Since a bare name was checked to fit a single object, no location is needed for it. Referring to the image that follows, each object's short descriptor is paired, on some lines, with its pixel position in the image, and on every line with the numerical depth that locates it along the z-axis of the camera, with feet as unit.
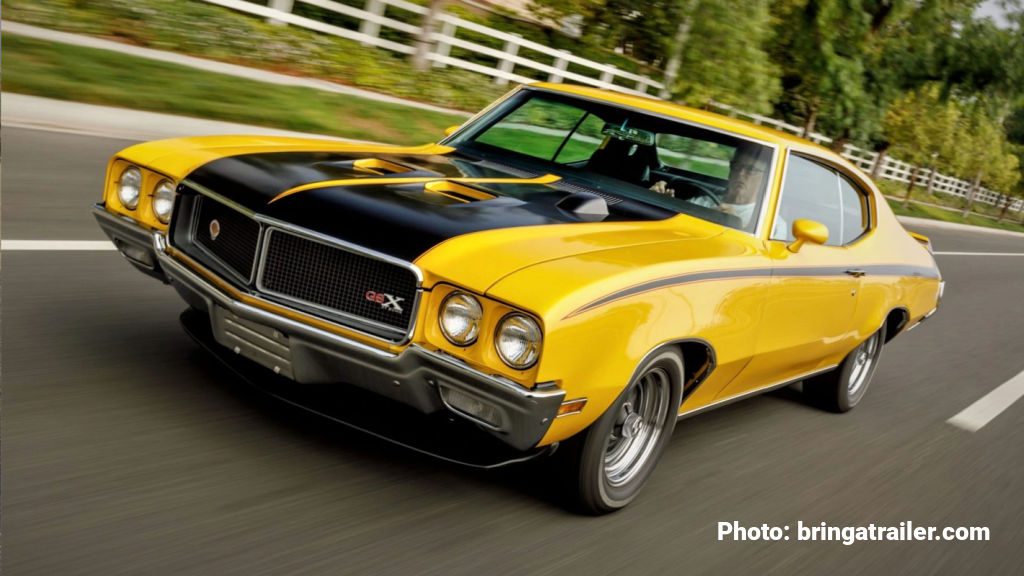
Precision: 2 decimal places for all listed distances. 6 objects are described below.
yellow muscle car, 10.98
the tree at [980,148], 124.43
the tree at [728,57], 65.36
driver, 15.58
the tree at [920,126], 115.75
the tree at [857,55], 88.74
